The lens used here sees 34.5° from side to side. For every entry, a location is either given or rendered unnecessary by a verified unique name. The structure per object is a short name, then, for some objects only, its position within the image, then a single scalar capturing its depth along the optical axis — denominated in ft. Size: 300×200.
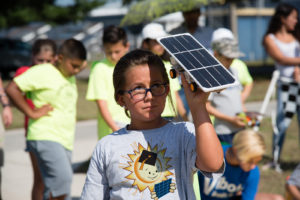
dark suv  80.02
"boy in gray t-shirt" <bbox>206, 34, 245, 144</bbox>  15.87
